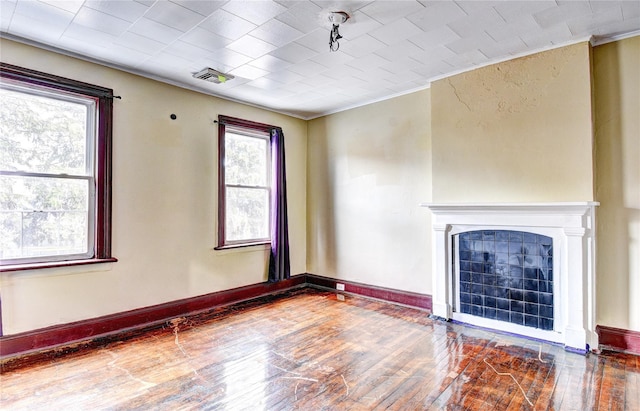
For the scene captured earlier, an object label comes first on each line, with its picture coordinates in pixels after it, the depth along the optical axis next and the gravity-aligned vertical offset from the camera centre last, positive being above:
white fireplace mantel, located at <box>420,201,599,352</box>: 2.95 -0.38
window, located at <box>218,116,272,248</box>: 4.39 +0.42
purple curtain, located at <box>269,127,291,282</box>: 4.88 -0.04
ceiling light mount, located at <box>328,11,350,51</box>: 2.51 +1.43
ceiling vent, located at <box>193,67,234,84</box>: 3.55 +1.46
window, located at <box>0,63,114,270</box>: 2.89 +0.40
